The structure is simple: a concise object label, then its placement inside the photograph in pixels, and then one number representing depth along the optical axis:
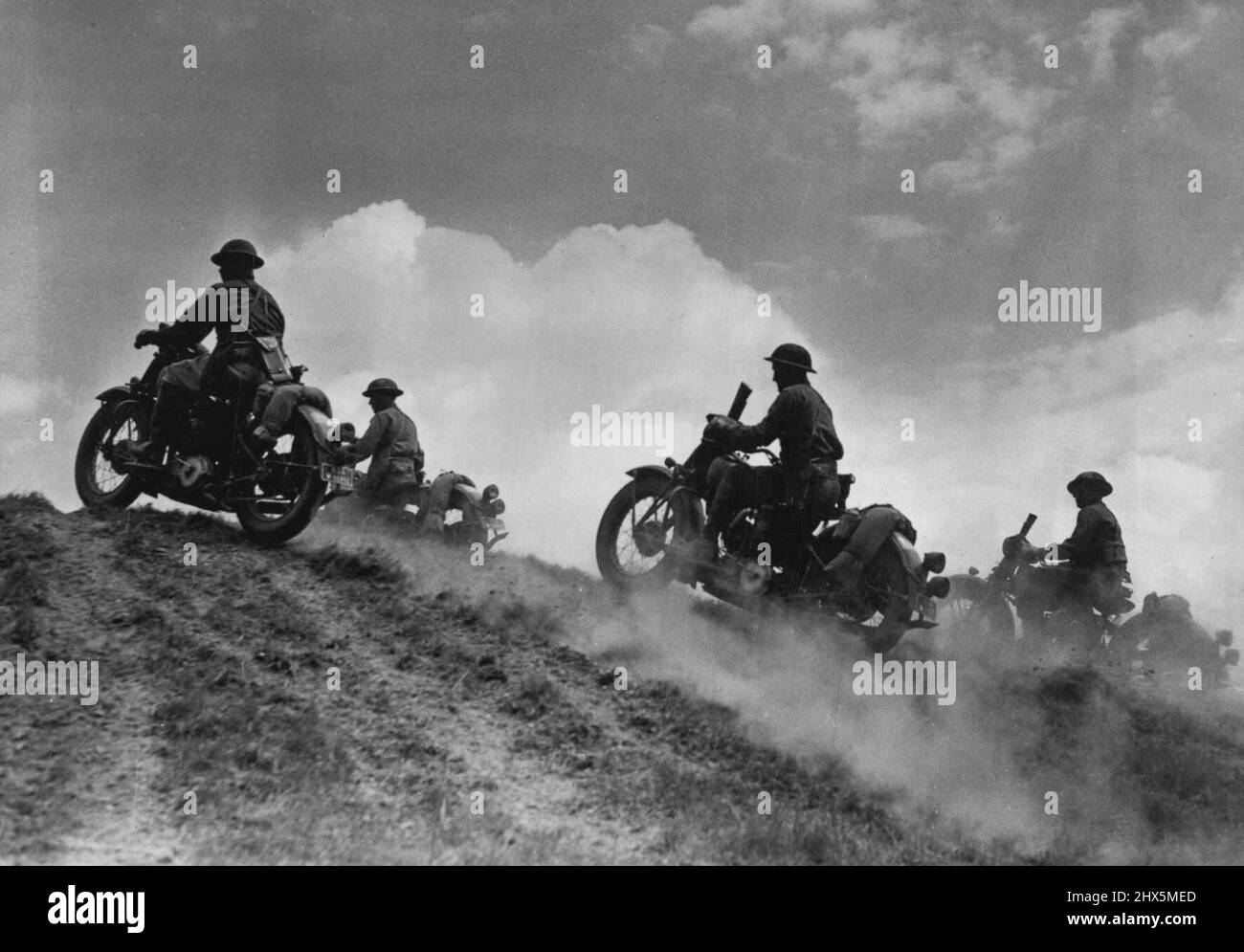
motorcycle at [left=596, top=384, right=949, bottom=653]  11.15
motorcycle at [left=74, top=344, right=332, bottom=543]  11.80
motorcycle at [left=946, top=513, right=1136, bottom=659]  16.36
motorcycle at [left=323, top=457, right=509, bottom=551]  16.92
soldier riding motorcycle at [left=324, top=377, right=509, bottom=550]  16.98
